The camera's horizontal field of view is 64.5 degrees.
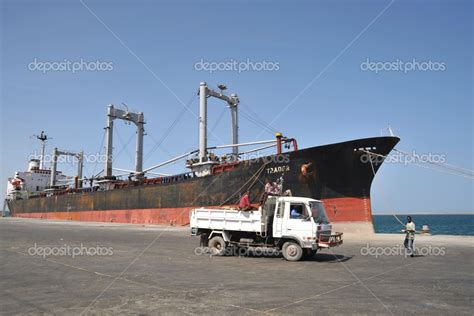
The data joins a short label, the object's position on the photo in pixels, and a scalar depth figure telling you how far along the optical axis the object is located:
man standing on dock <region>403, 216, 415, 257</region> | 13.76
